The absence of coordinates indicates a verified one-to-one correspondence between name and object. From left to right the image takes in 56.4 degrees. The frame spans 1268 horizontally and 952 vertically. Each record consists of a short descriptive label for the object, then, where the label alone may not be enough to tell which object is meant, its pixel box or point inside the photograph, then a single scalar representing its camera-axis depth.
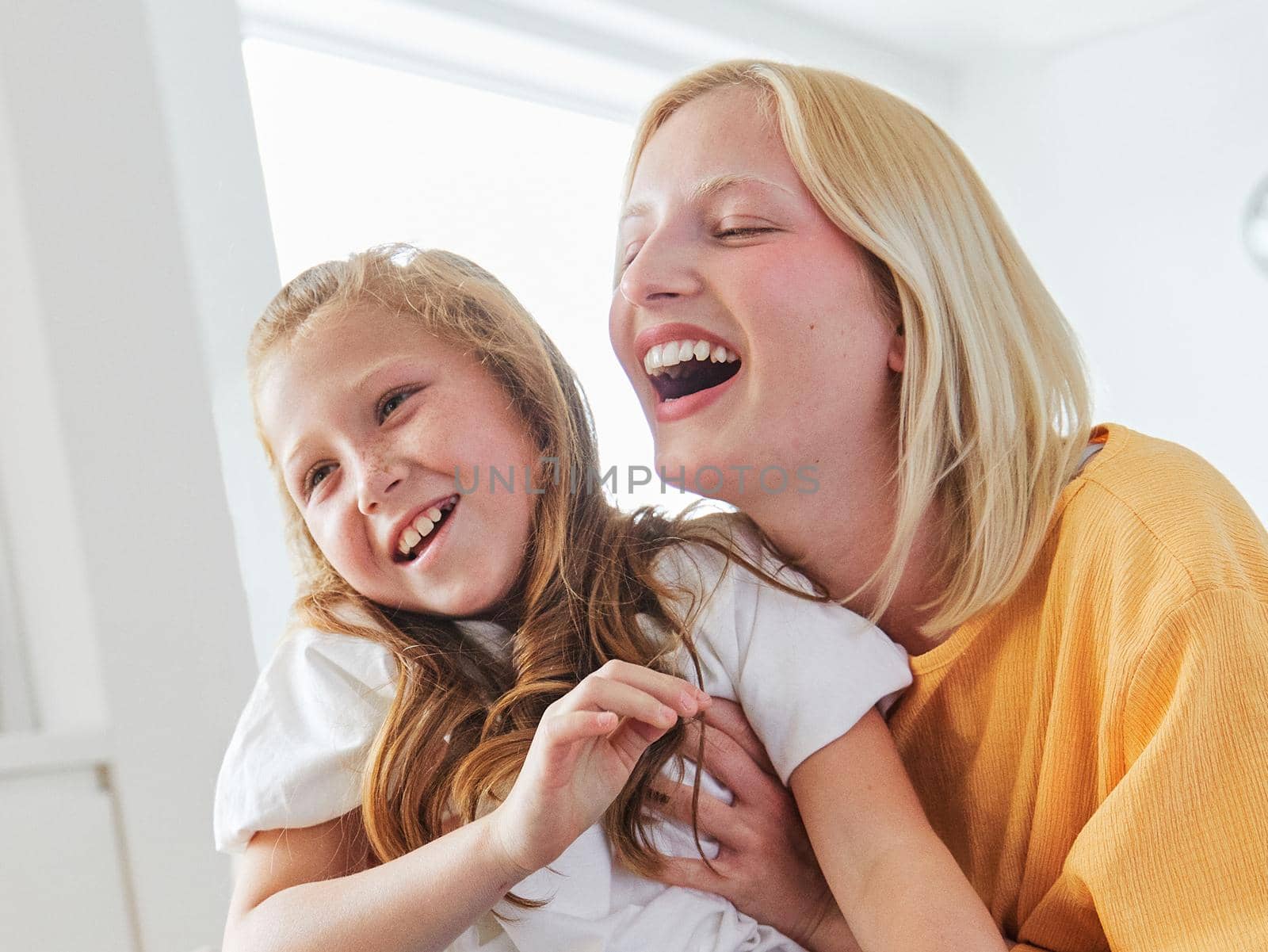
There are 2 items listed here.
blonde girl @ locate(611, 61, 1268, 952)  0.84
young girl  0.79
